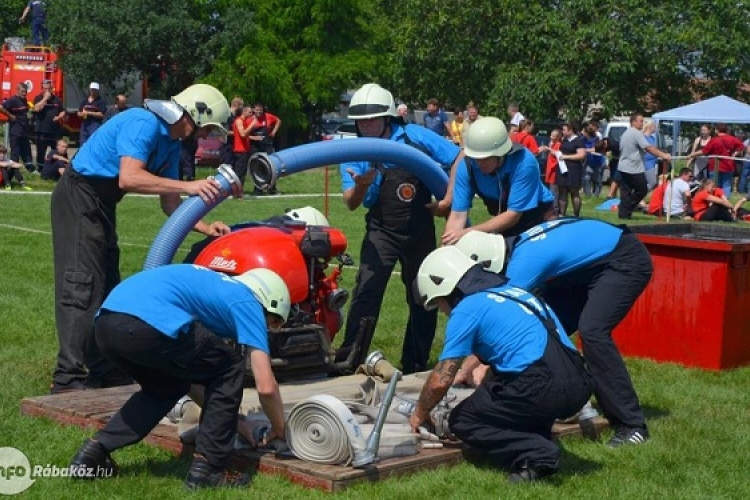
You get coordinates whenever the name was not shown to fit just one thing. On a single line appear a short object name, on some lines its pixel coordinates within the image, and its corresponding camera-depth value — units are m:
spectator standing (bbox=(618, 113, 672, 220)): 23.02
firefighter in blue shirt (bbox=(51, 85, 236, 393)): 7.76
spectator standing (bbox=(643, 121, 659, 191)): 25.74
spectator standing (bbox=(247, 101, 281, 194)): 25.58
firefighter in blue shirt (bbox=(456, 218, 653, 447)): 7.36
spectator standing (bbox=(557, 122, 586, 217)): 22.86
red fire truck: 32.06
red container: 9.70
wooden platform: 6.32
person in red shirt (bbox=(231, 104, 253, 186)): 24.94
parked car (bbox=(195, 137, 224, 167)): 32.09
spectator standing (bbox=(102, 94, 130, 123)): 26.28
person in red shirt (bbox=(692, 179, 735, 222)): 23.83
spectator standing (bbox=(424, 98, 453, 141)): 27.40
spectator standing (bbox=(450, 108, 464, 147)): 27.89
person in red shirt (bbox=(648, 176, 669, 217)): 24.19
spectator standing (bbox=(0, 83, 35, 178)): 25.23
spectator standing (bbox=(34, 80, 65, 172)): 25.73
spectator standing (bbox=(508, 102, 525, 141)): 27.05
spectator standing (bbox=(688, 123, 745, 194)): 26.74
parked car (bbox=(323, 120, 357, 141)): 40.58
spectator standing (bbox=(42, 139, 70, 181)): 24.48
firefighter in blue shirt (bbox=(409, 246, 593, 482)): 6.49
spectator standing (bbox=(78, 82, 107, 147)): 25.42
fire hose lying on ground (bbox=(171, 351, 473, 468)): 6.37
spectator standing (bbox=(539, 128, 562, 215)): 23.29
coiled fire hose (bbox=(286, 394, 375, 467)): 6.34
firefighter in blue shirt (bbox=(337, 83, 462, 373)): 9.01
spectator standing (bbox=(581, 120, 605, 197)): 28.45
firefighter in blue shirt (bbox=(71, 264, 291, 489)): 6.08
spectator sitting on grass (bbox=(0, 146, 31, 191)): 23.23
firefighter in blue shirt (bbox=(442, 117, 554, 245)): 7.77
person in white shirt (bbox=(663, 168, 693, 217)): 23.84
